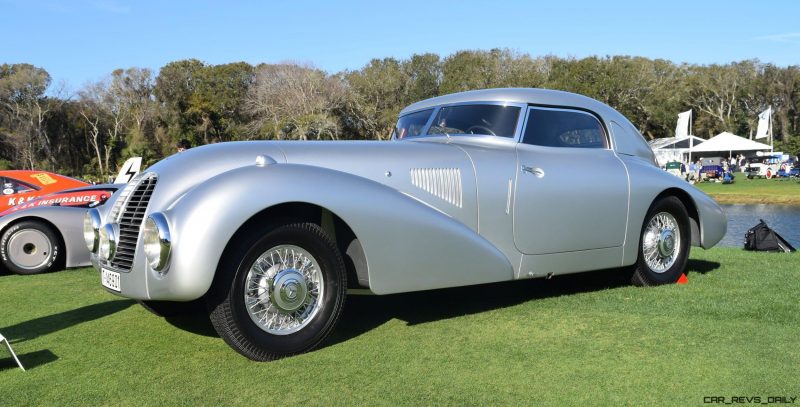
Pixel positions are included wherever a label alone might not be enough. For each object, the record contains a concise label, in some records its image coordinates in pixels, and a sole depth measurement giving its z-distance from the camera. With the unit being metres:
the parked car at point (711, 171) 41.59
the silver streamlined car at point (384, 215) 3.65
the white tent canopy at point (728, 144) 53.28
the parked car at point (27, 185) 10.91
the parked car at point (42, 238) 8.10
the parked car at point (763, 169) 42.81
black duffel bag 8.49
